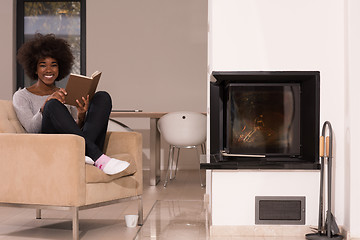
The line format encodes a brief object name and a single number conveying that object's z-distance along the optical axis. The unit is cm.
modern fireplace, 321
